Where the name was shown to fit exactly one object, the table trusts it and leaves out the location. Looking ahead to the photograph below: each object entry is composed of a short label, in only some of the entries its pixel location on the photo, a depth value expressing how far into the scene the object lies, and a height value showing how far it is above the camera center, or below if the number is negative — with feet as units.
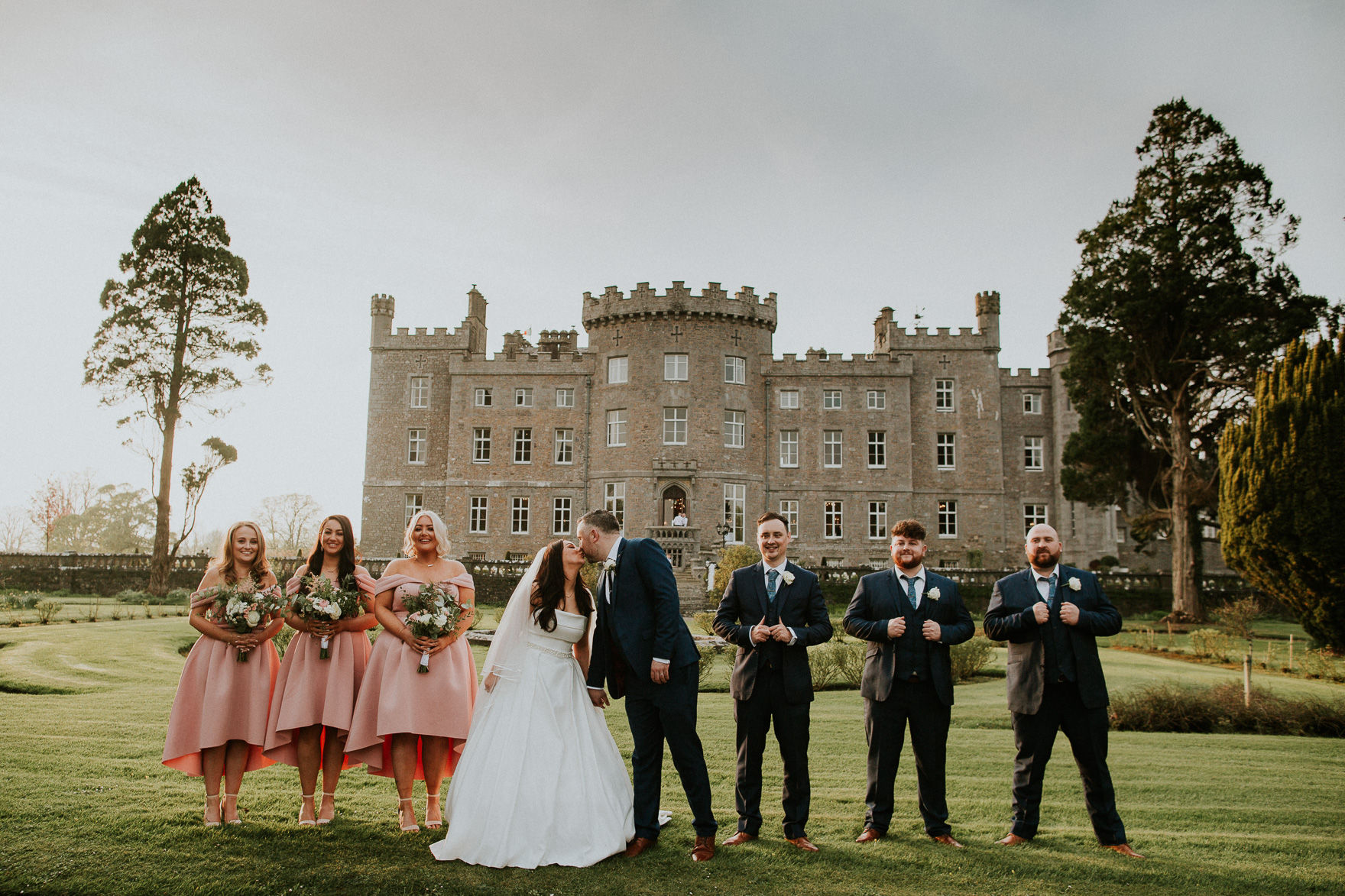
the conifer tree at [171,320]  83.92 +21.64
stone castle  104.88 +12.26
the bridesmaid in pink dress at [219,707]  17.69 -4.05
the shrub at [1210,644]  51.37 -7.26
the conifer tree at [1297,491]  50.29 +2.77
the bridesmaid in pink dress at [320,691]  17.81 -3.70
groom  16.31 -2.75
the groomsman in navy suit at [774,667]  17.10 -2.96
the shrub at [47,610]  56.70 -6.35
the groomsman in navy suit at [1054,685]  16.98 -3.30
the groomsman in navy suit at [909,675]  17.31 -3.13
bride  15.65 -4.57
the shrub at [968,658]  45.06 -7.14
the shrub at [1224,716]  31.81 -7.25
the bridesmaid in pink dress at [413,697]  17.53 -3.74
